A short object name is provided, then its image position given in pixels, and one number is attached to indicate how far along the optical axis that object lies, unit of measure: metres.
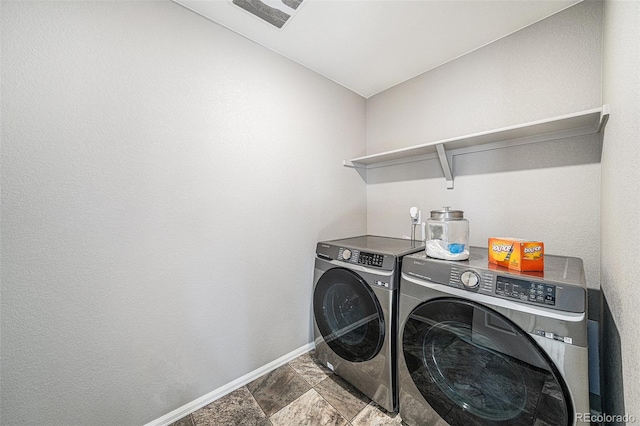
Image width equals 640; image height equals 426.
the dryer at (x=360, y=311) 1.31
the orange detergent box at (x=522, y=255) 0.97
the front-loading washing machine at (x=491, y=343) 0.79
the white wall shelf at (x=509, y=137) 1.17
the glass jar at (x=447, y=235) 1.19
